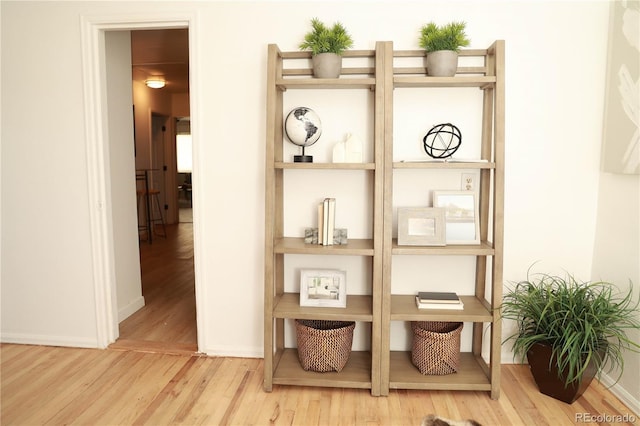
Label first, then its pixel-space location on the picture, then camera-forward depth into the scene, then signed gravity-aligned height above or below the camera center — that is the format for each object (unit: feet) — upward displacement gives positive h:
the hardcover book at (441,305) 7.78 -2.26
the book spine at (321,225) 7.89 -0.87
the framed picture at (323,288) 8.04 -2.02
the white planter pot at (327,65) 7.67 +1.87
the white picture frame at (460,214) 8.02 -0.70
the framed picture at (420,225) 7.72 -0.87
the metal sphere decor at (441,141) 8.26 +0.62
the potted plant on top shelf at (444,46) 7.47 +2.14
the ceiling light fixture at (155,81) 21.93 +4.53
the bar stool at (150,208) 21.86 -1.89
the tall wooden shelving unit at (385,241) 7.35 -1.13
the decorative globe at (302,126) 7.89 +0.86
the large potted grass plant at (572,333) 7.11 -2.57
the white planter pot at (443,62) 7.50 +1.86
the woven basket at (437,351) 7.82 -3.05
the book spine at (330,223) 7.84 -0.83
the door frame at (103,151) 8.71 +0.49
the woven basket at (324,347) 7.86 -3.01
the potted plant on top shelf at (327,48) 7.66 +2.15
